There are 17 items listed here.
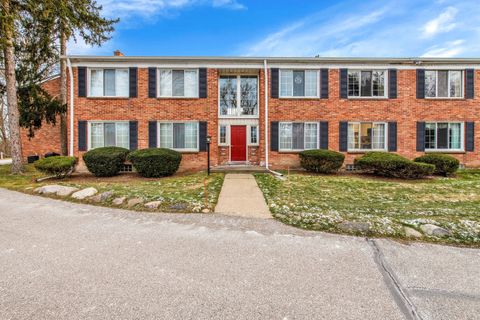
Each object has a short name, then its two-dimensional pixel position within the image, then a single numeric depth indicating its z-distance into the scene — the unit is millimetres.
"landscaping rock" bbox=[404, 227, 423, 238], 4320
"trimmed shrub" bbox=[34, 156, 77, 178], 9969
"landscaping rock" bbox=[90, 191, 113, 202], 6699
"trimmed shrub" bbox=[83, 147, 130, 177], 10688
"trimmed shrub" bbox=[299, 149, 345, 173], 11383
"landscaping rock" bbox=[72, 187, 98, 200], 6917
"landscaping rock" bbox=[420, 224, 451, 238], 4359
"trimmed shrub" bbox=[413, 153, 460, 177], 11266
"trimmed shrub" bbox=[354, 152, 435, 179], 10430
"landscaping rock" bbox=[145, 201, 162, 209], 6002
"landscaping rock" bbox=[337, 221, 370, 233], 4573
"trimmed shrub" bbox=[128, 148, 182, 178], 10422
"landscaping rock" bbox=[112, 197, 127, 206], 6373
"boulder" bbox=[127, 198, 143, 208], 6189
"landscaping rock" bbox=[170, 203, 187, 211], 5927
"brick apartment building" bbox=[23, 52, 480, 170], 12422
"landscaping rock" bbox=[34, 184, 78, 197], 7291
